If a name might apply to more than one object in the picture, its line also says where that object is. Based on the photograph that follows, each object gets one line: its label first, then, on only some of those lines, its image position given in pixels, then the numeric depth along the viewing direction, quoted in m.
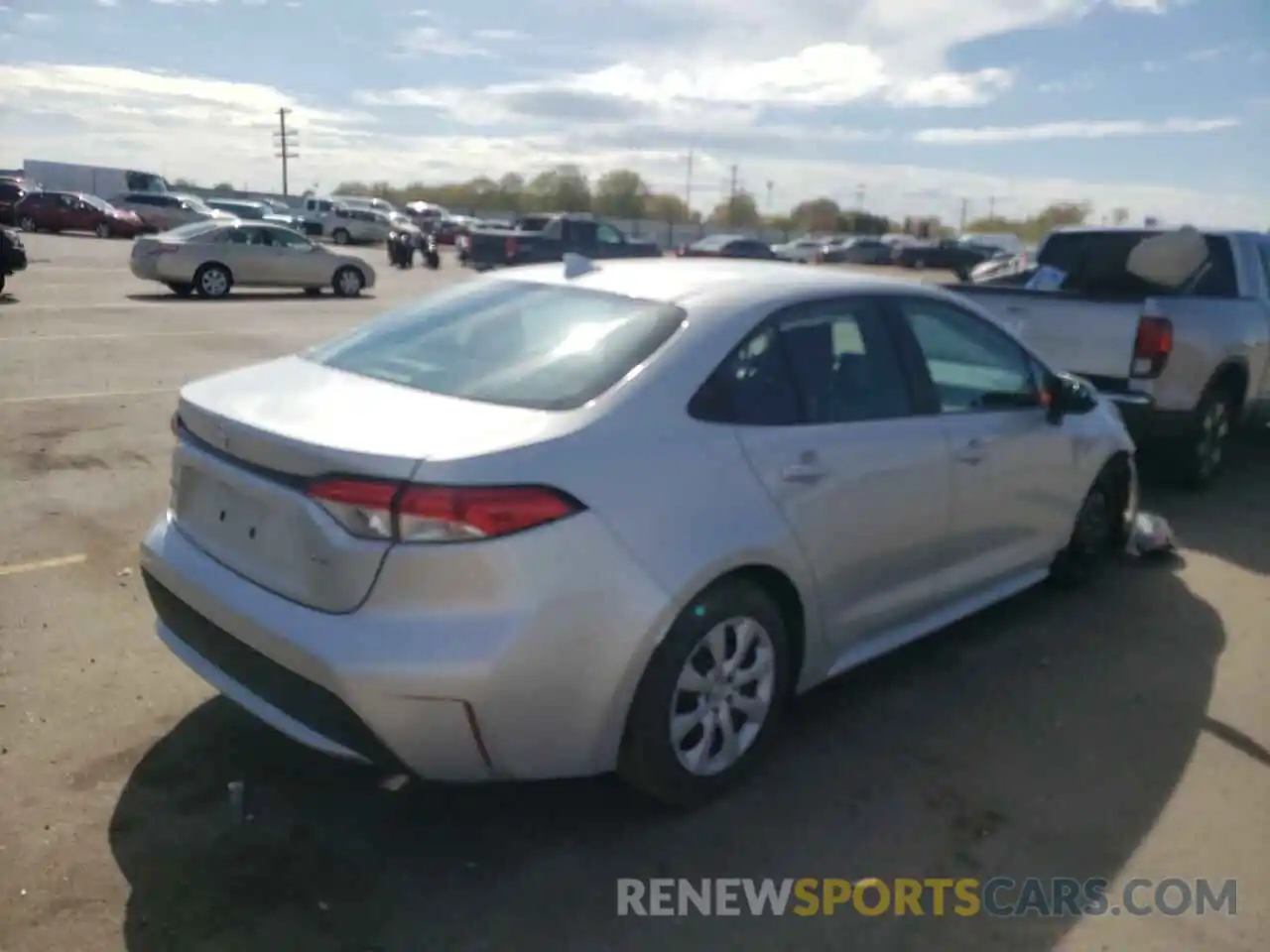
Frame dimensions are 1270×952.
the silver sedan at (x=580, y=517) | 2.74
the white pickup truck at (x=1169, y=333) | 6.86
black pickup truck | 27.81
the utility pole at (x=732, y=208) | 103.88
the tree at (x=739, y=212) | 104.00
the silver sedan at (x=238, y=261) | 18.98
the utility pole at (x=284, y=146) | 92.12
